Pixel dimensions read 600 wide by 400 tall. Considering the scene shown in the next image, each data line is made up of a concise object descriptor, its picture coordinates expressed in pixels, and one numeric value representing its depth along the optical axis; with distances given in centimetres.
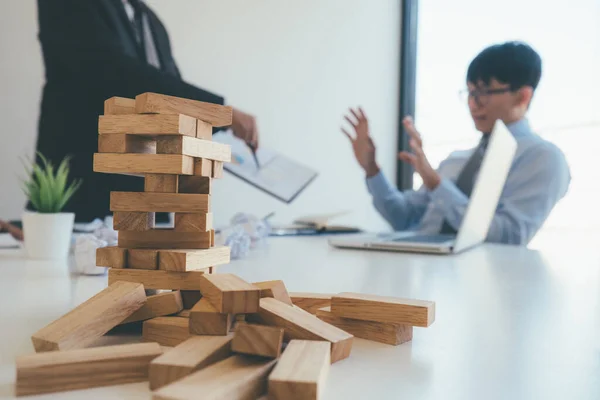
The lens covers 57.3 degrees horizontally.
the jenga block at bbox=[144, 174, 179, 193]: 56
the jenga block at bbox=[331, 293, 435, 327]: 49
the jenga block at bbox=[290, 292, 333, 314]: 58
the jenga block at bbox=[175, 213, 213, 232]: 57
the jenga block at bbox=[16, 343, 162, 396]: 36
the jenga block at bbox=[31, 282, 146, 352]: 42
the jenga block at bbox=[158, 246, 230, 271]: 53
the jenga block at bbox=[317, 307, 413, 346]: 50
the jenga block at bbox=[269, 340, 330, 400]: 34
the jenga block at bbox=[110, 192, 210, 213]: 56
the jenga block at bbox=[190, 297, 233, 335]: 43
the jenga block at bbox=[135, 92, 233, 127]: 55
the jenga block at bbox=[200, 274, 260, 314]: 43
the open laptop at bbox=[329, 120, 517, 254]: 135
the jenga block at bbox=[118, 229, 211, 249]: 56
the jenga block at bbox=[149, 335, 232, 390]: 36
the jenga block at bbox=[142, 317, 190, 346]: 46
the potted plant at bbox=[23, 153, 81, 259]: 107
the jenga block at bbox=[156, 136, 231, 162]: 55
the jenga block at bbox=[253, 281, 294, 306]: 50
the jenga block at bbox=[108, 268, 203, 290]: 53
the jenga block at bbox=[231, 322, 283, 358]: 39
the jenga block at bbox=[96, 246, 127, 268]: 56
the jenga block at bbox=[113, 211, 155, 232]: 56
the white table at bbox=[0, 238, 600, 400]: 40
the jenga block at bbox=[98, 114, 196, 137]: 55
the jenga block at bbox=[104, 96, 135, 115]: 58
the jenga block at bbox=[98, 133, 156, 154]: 57
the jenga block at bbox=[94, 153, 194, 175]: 55
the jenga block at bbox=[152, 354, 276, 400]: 32
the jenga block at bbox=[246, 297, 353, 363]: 44
